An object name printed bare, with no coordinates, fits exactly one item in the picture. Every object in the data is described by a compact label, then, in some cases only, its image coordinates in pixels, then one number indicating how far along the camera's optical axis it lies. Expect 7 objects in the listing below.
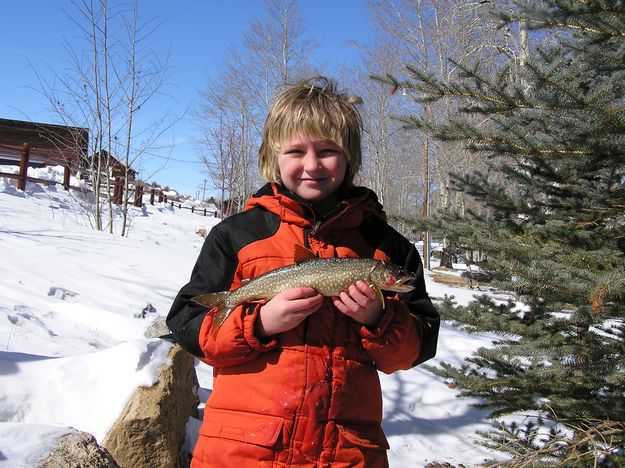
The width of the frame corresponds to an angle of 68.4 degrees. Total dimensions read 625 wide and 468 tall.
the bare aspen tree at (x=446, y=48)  16.63
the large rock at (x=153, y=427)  3.24
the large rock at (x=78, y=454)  2.41
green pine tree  2.67
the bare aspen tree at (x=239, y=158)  20.94
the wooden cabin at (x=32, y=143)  16.31
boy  1.62
